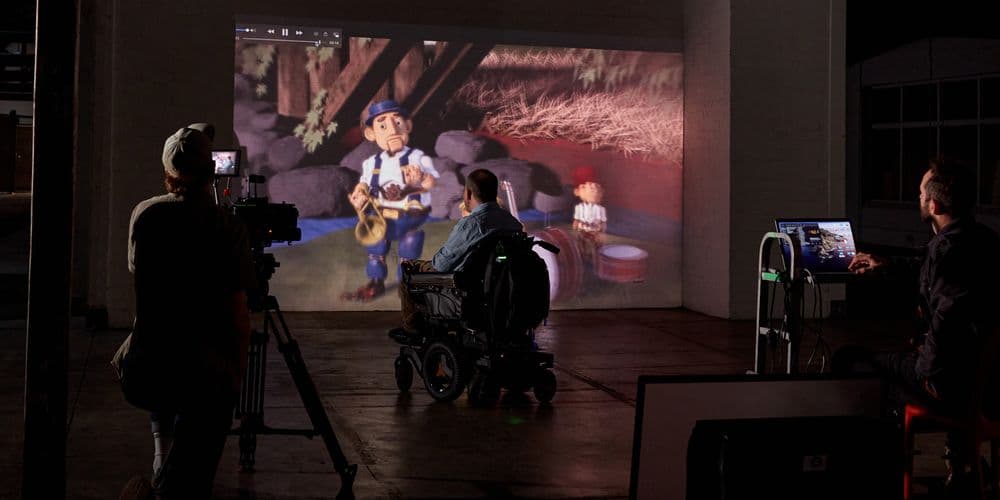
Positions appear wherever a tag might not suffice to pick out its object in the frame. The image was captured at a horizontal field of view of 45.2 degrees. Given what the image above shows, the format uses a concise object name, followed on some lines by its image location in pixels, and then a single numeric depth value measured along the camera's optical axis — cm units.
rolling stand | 622
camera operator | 340
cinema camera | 457
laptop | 650
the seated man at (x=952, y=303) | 417
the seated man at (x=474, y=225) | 672
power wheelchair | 647
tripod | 430
